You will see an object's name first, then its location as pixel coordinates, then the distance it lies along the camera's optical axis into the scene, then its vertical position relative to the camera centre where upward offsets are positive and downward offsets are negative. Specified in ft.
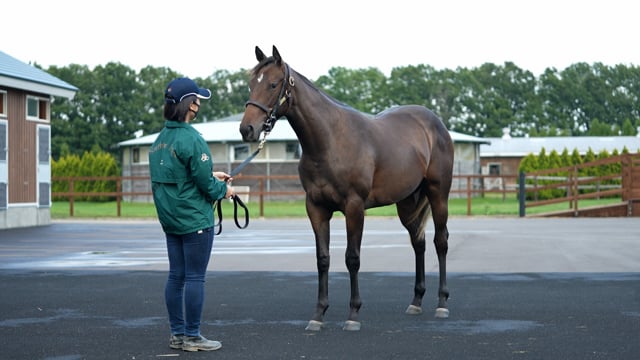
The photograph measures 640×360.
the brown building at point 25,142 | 71.61 +3.26
